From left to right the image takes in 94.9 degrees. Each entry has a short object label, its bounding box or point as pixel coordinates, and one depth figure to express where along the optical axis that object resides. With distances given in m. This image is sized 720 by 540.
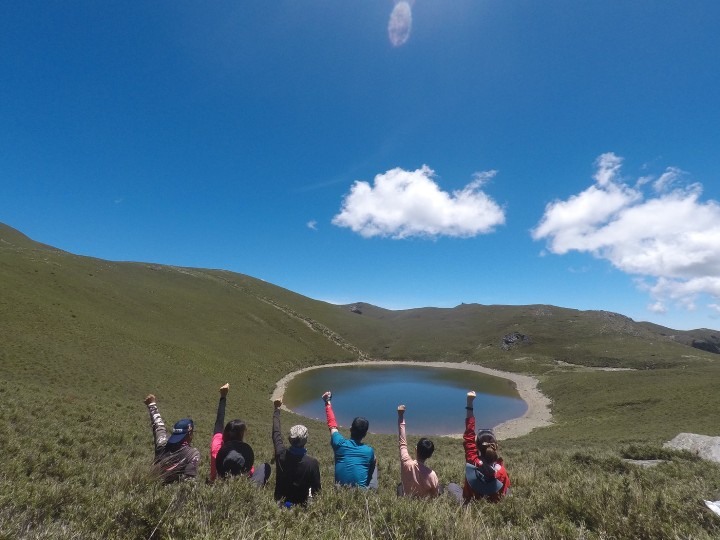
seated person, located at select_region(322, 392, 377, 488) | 5.34
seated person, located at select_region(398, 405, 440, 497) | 5.16
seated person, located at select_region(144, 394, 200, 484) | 4.95
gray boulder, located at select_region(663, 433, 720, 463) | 11.50
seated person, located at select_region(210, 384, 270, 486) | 5.00
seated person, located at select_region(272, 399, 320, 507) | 4.57
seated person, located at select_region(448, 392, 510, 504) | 4.82
